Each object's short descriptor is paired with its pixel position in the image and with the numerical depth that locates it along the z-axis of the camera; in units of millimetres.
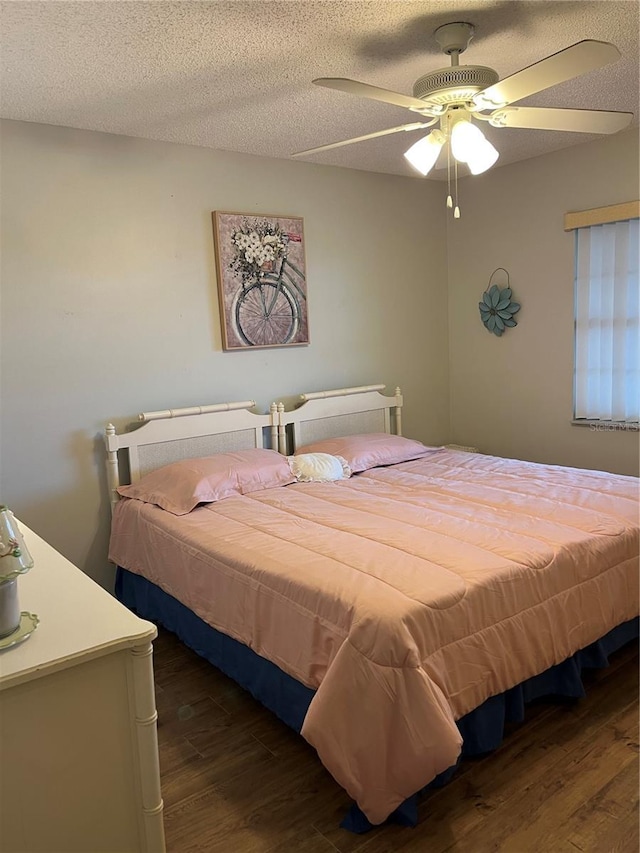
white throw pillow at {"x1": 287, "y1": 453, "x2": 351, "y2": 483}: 3494
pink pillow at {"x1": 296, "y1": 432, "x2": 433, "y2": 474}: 3723
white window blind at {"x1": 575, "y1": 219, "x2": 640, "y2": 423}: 3723
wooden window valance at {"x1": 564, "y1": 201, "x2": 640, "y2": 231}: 3604
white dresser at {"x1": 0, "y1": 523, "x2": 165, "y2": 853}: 1259
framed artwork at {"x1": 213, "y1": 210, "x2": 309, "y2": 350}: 3650
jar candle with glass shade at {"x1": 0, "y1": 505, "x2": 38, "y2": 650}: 1313
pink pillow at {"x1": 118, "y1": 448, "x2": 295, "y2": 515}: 3070
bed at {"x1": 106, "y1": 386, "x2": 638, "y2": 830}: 1823
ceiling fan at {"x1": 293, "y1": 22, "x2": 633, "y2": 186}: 1979
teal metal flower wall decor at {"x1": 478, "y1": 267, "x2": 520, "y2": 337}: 4348
